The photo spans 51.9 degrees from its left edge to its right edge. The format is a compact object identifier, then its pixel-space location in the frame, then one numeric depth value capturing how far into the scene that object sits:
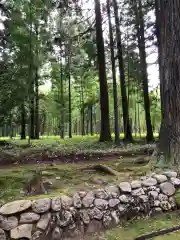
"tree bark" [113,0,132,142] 9.06
